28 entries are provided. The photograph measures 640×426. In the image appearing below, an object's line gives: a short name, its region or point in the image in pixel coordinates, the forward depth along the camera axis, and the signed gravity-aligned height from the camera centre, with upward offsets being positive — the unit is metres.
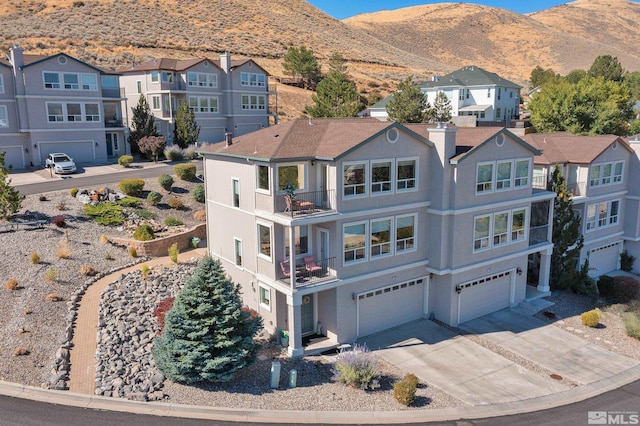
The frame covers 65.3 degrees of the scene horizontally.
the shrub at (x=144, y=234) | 27.73 -6.09
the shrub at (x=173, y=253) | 26.05 -6.72
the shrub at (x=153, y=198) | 32.75 -4.88
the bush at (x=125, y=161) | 41.32 -3.07
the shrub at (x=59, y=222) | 27.90 -5.41
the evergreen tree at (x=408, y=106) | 49.98 +1.50
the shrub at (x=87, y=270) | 24.02 -6.99
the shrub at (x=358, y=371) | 17.14 -8.51
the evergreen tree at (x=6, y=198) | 27.16 -4.00
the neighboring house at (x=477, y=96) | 61.03 +3.00
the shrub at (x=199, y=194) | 34.12 -4.82
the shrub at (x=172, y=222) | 30.71 -6.01
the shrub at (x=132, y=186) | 33.31 -4.14
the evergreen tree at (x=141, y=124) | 45.88 -0.08
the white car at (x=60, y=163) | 38.33 -3.01
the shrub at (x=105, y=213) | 29.59 -5.38
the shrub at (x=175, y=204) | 32.94 -5.27
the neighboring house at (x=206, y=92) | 49.88 +3.19
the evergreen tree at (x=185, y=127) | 46.44 -0.39
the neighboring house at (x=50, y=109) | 40.16 +1.25
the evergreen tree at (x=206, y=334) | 16.31 -6.98
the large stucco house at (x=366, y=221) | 19.48 -4.24
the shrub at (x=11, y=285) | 21.17 -6.73
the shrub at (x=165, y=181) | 34.78 -4.02
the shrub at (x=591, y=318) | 23.31 -9.17
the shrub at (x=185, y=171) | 36.84 -3.50
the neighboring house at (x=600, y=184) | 28.91 -3.85
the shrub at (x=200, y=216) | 32.19 -5.94
